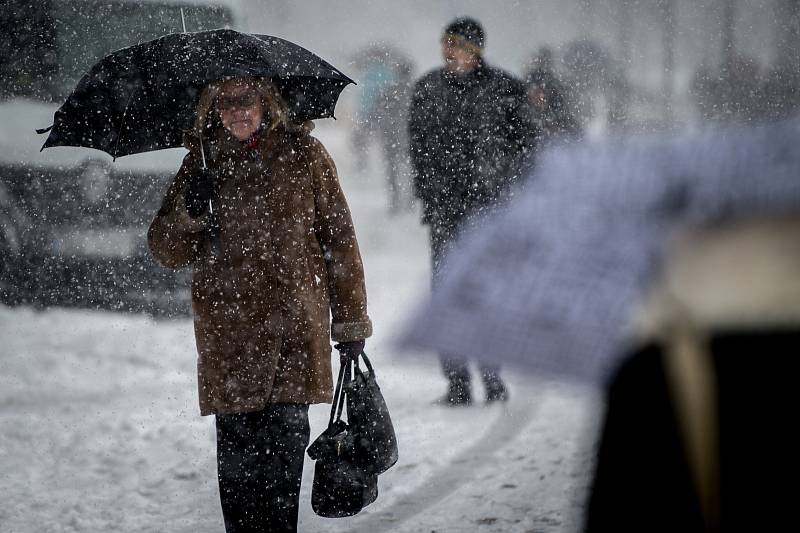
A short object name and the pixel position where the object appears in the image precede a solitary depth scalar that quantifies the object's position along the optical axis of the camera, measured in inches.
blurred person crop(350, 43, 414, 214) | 1530.5
